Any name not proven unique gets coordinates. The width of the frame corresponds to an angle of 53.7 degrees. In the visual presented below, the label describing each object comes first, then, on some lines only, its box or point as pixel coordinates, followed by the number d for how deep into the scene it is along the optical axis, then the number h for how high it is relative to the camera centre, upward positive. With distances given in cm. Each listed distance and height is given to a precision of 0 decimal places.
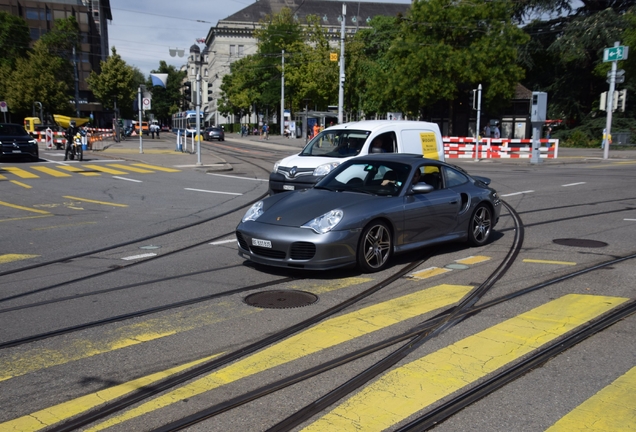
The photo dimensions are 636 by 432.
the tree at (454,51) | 4594 +563
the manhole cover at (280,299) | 643 -183
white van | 1400 -46
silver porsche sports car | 739 -114
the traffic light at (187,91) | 2567 +128
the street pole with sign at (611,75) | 3291 +309
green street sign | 3281 +415
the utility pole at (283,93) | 6684 +332
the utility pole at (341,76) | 3575 +279
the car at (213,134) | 6481 -120
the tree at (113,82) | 5678 +343
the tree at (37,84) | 6247 +333
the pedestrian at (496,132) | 4746 -19
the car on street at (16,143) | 2595 -105
